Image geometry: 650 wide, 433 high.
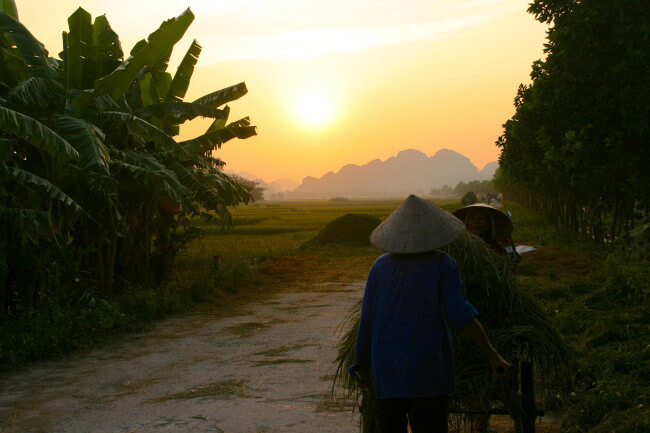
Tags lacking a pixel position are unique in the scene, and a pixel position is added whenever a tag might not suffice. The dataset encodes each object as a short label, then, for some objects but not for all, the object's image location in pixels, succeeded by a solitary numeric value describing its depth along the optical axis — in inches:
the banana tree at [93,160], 379.6
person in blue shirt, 134.5
